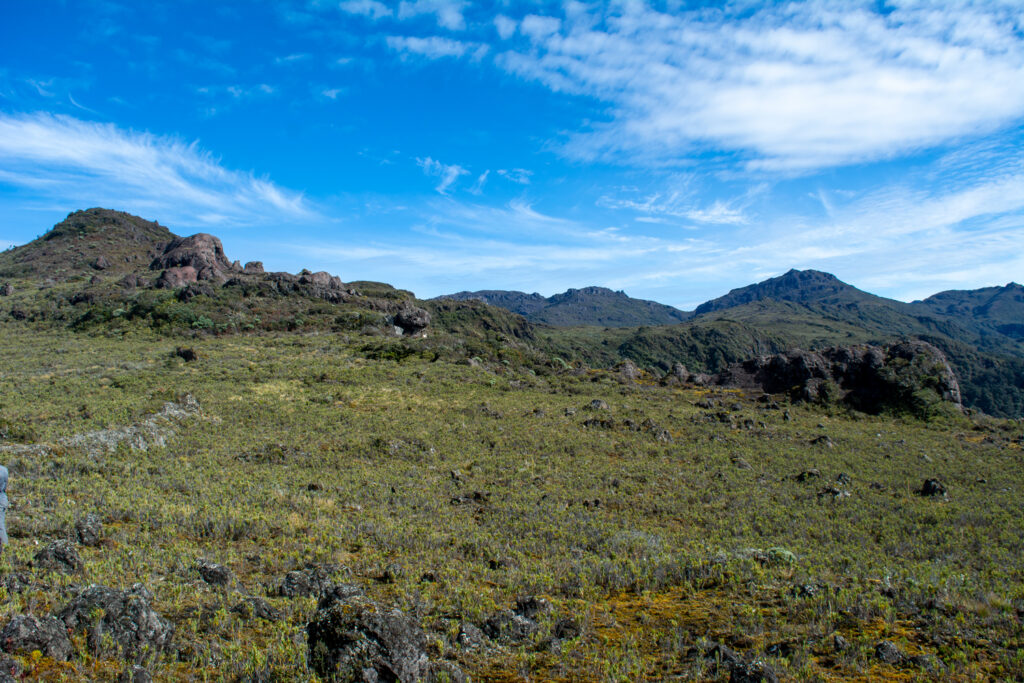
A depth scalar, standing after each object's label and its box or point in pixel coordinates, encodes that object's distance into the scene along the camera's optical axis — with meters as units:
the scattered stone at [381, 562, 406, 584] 8.34
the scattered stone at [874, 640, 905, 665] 5.77
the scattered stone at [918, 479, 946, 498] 15.69
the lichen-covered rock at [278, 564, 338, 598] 7.49
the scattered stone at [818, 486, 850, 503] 14.94
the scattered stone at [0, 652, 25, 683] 4.30
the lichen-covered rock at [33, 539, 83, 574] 7.09
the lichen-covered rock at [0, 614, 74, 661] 4.87
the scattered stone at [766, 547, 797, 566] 9.38
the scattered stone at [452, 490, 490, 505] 13.84
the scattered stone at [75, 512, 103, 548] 8.46
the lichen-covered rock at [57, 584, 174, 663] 5.32
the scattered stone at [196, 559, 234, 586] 7.47
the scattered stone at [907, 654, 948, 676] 5.49
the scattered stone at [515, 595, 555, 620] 7.01
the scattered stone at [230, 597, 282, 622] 6.54
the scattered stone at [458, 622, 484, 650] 6.07
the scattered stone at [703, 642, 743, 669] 5.68
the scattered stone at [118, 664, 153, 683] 4.83
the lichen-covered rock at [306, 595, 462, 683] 5.05
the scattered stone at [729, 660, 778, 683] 5.24
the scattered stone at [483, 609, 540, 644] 6.30
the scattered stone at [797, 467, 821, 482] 17.23
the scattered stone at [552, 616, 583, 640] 6.47
